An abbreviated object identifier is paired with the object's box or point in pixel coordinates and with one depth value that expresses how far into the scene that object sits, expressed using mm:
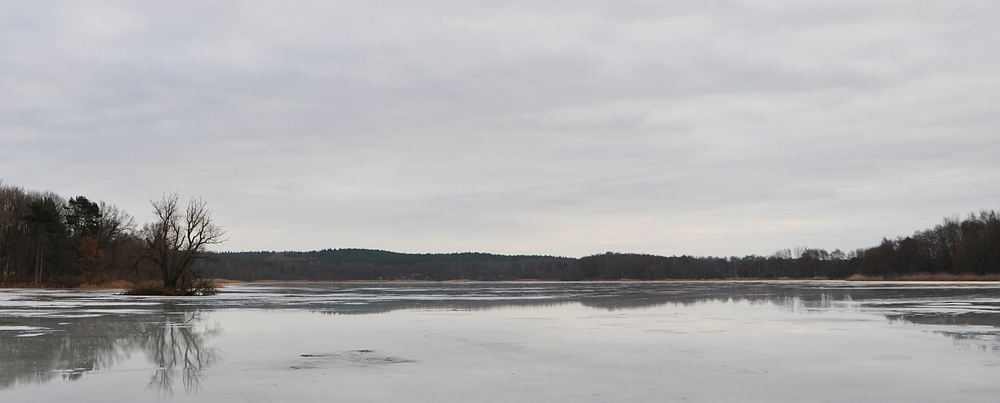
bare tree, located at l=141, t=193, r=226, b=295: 42938
